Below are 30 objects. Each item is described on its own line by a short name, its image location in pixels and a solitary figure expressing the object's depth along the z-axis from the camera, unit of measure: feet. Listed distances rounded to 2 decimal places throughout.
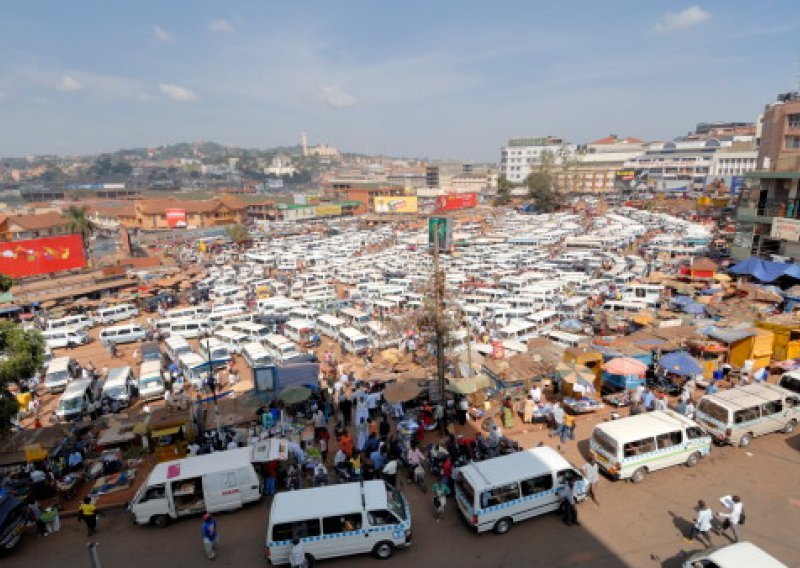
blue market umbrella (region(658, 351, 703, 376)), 48.96
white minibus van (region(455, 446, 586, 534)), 30.42
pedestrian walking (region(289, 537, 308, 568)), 27.30
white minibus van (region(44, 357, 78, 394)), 68.54
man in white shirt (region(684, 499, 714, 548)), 28.95
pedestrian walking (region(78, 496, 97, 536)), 32.50
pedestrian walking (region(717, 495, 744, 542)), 29.01
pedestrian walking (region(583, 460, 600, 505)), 33.96
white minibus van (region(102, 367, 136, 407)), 61.97
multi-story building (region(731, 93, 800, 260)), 91.86
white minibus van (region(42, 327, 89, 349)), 88.84
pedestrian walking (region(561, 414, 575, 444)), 42.19
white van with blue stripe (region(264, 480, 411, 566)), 28.32
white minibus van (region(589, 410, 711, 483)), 35.09
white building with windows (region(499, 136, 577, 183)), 447.42
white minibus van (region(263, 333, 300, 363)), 73.36
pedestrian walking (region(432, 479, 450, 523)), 32.65
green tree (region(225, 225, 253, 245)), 196.24
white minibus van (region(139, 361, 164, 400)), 63.57
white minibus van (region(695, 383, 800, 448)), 39.11
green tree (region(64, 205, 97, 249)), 157.89
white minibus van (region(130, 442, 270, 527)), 33.04
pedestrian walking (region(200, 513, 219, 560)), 29.66
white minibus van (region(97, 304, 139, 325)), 104.06
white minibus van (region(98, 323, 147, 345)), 89.20
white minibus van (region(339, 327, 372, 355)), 77.82
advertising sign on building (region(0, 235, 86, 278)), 113.50
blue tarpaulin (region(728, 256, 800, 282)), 87.20
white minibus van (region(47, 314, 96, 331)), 96.83
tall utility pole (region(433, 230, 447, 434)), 42.91
